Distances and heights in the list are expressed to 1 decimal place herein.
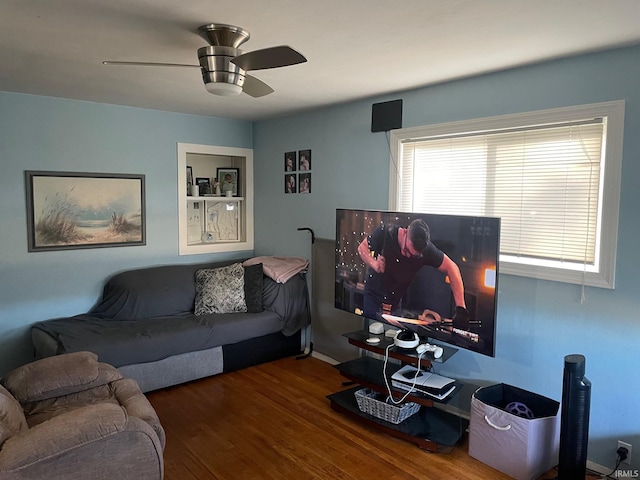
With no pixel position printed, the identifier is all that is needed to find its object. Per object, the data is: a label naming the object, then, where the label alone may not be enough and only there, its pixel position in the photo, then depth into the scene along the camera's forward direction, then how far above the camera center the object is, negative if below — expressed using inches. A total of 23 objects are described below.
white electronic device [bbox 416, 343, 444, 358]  111.9 -34.6
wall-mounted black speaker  135.0 +28.2
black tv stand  108.8 -53.6
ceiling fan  81.4 +26.5
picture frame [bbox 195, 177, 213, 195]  191.5 +8.9
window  95.9 +7.1
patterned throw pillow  159.8 -30.2
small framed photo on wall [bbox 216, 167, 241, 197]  197.6 +12.1
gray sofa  131.8 -37.9
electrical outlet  95.0 -49.4
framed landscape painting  146.6 -1.8
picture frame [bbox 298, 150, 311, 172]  169.3 +17.9
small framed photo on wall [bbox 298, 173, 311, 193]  170.1 +9.5
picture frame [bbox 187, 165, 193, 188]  186.9 +12.0
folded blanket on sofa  163.6 -21.4
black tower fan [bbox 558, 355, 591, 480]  89.4 -40.8
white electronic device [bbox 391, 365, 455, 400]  110.3 -43.0
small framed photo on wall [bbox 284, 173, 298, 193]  176.6 +9.6
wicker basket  114.4 -50.8
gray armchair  69.2 -39.2
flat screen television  100.3 -15.5
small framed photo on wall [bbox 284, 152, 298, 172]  175.5 +18.0
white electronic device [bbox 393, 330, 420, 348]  115.3 -33.2
